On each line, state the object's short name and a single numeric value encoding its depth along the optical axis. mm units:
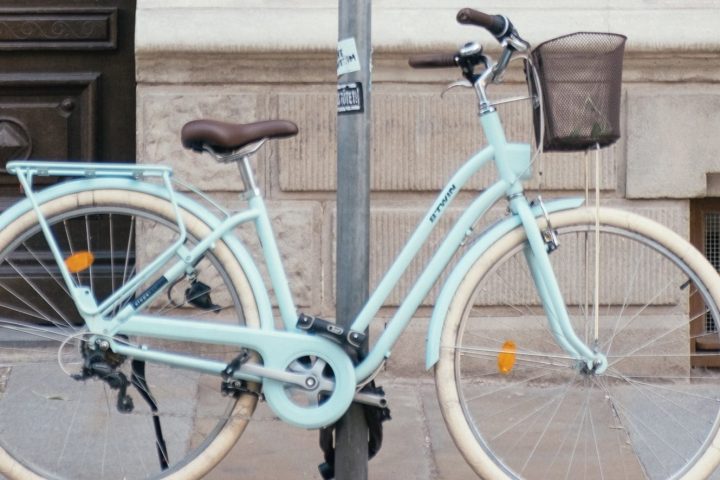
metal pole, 5680
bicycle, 5787
